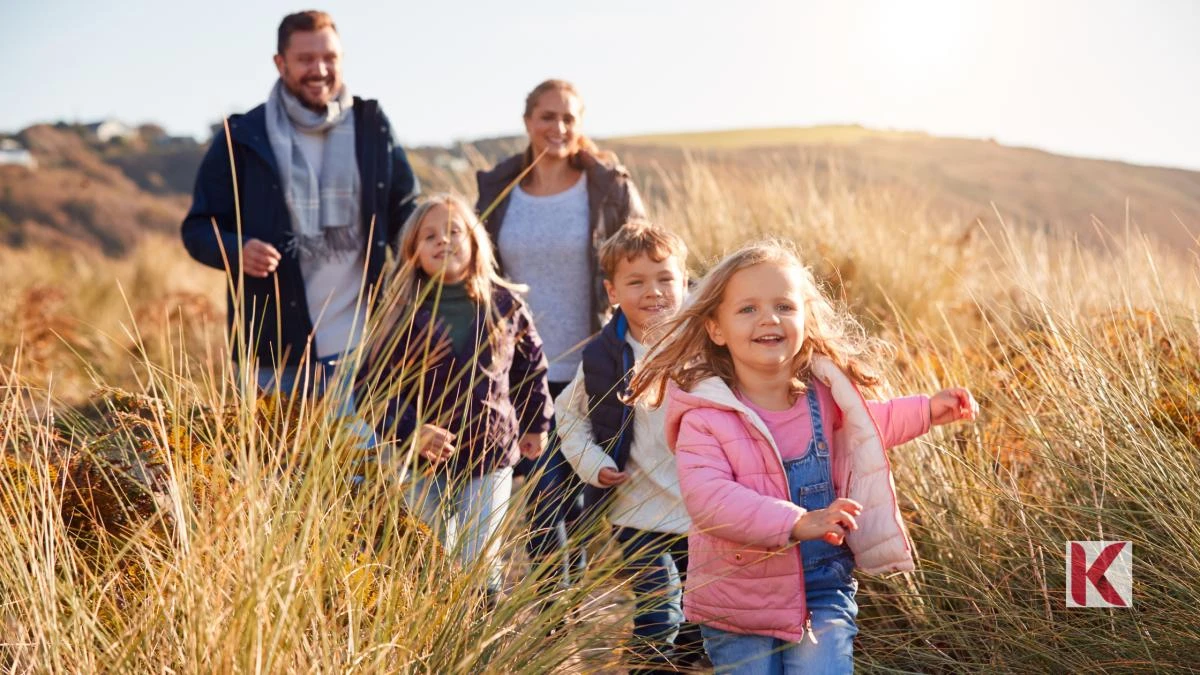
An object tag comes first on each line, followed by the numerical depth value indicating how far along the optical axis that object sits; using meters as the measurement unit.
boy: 3.70
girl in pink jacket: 2.94
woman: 5.20
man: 4.96
